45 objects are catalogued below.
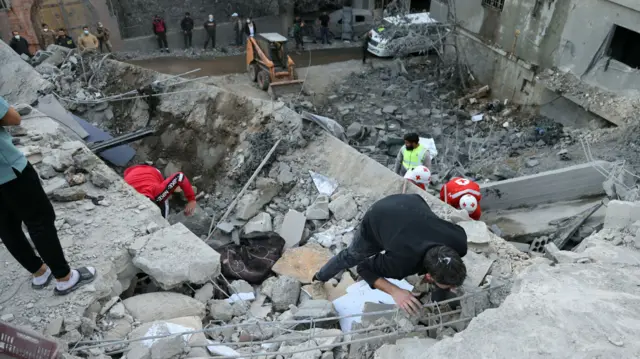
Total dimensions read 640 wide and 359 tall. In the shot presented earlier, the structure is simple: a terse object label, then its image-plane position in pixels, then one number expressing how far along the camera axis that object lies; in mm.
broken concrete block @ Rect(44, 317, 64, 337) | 3414
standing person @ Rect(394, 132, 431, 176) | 6605
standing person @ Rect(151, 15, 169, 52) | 16219
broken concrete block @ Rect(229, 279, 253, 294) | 4598
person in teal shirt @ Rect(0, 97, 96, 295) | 2930
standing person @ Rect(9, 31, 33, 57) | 12734
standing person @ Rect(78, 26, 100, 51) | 12961
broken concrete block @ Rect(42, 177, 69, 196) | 4945
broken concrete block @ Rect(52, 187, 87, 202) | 4887
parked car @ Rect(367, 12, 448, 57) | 14266
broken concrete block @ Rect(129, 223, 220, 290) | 4164
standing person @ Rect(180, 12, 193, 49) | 16625
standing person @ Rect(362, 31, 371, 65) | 15461
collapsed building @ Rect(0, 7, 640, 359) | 2959
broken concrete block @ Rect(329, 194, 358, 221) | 6129
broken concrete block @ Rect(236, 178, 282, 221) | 6656
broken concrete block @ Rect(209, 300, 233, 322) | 4117
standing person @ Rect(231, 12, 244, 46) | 17281
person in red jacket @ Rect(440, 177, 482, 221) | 5887
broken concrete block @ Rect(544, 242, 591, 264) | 3508
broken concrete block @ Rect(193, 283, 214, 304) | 4242
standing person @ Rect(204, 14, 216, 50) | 16781
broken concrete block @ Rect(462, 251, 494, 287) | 3922
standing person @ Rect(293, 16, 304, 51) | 17266
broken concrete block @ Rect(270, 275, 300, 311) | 4496
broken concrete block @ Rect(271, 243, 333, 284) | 4969
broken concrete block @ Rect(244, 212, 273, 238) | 6145
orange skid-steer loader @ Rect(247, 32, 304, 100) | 11914
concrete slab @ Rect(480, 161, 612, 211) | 7074
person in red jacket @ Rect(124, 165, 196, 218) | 5758
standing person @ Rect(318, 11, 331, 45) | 18094
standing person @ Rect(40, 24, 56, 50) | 14690
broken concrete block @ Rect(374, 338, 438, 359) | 2863
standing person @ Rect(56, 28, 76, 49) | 13199
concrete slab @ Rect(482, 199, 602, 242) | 6484
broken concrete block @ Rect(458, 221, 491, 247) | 4652
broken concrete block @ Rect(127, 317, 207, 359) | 3256
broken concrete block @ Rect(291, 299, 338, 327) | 3914
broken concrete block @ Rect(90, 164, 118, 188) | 5285
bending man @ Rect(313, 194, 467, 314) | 3033
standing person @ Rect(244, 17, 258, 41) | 17041
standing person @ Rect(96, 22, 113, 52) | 14797
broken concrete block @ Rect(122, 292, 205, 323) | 3915
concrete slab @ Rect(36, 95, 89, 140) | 7871
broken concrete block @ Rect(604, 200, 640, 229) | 3938
